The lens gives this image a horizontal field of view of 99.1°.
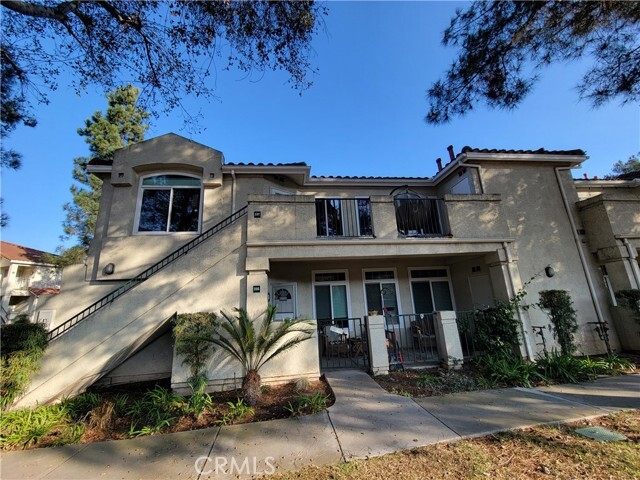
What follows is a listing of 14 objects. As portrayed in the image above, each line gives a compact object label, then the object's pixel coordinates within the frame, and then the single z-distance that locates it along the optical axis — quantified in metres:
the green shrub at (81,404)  5.39
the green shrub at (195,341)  6.02
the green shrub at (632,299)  7.87
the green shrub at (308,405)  4.96
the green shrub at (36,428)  4.45
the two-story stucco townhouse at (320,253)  6.64
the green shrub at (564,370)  6.35
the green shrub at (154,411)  4.72
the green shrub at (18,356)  5.03
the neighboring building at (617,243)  8.27
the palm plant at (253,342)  5.64
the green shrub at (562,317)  7.70
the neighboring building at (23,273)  17.56
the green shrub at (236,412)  4.90
